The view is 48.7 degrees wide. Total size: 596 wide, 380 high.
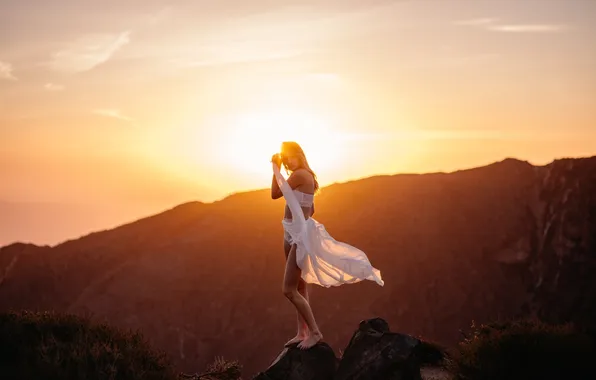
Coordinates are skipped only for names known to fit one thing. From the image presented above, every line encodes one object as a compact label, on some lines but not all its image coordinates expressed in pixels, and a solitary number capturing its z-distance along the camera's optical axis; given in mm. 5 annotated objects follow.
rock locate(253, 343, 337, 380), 10625
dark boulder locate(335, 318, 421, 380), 10266
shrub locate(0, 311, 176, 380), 8867
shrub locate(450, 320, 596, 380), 9398
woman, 10227
